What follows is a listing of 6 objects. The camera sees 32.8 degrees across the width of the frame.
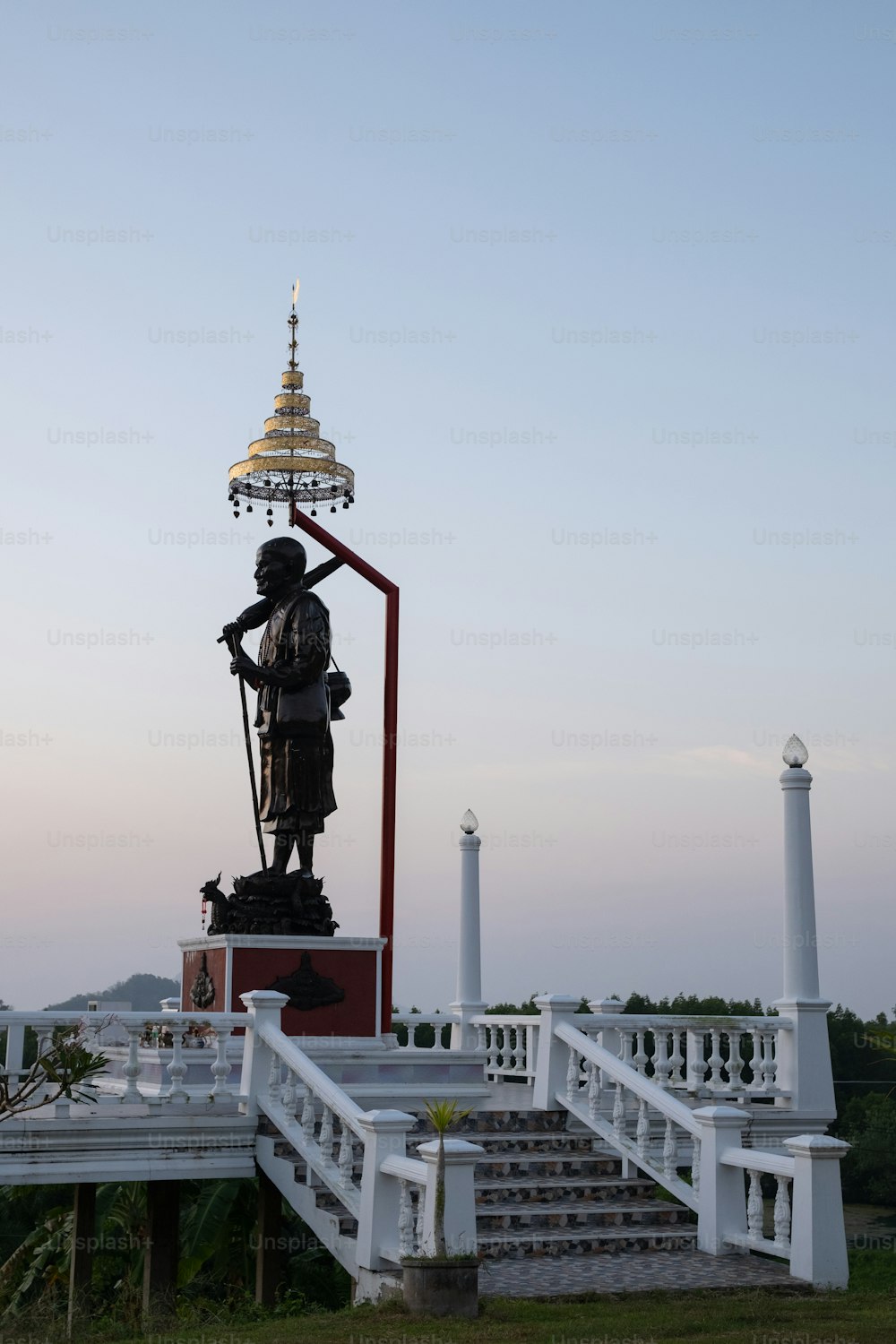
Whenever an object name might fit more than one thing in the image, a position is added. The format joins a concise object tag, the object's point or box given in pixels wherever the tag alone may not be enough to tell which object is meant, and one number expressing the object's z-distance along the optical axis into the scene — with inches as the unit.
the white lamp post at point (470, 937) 725.3
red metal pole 655.8
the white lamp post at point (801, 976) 601.6
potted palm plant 360.8
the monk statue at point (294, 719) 658.2
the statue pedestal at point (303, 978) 616.4
